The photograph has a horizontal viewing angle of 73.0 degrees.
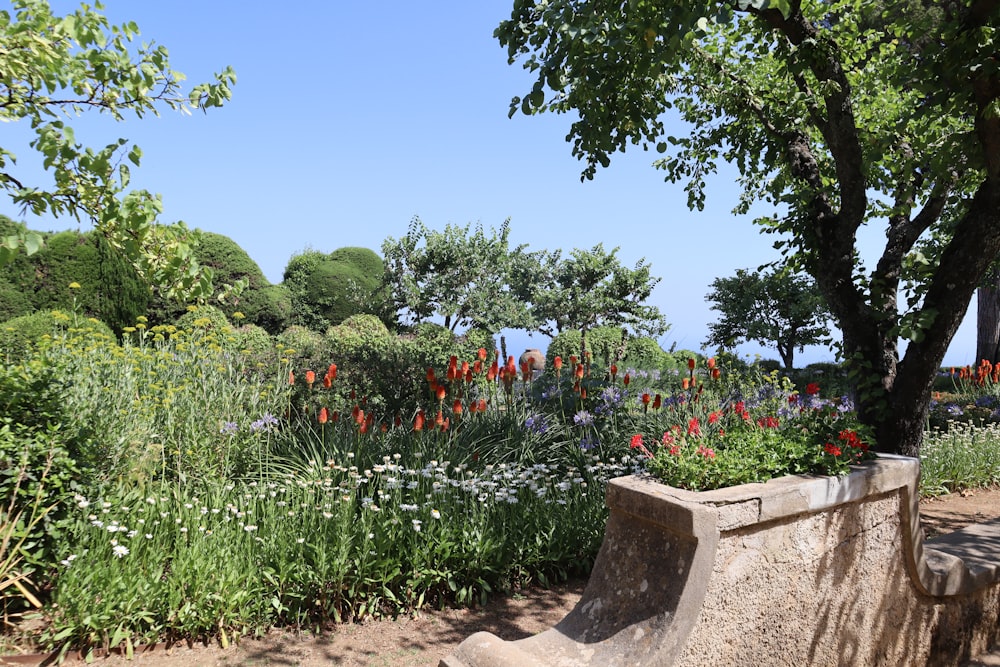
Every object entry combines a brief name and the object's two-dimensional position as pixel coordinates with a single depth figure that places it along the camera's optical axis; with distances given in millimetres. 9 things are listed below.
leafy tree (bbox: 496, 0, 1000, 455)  4508
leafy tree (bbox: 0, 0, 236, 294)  4176
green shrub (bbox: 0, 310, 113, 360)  9367
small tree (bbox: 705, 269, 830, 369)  16672
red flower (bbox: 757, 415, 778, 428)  4254
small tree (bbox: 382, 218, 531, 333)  17797
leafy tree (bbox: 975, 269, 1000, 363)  14523
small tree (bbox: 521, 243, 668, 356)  19500
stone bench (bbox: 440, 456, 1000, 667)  2715
